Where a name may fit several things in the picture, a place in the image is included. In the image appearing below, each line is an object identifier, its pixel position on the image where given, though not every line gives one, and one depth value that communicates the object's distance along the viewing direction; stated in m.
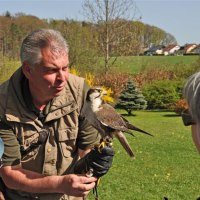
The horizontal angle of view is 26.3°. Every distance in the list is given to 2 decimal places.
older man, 3.22
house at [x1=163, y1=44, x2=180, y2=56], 99.11
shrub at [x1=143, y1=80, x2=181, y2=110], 26.45
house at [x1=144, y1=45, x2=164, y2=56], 90.31
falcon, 3.41
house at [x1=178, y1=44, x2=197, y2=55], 102.12
